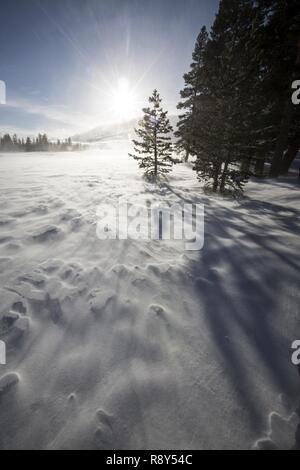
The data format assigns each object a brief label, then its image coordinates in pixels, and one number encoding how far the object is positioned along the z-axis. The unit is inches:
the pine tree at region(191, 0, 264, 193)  334.3
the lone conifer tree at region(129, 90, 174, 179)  605.3
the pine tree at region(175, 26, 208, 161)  831.1
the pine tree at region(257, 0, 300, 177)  446.0
